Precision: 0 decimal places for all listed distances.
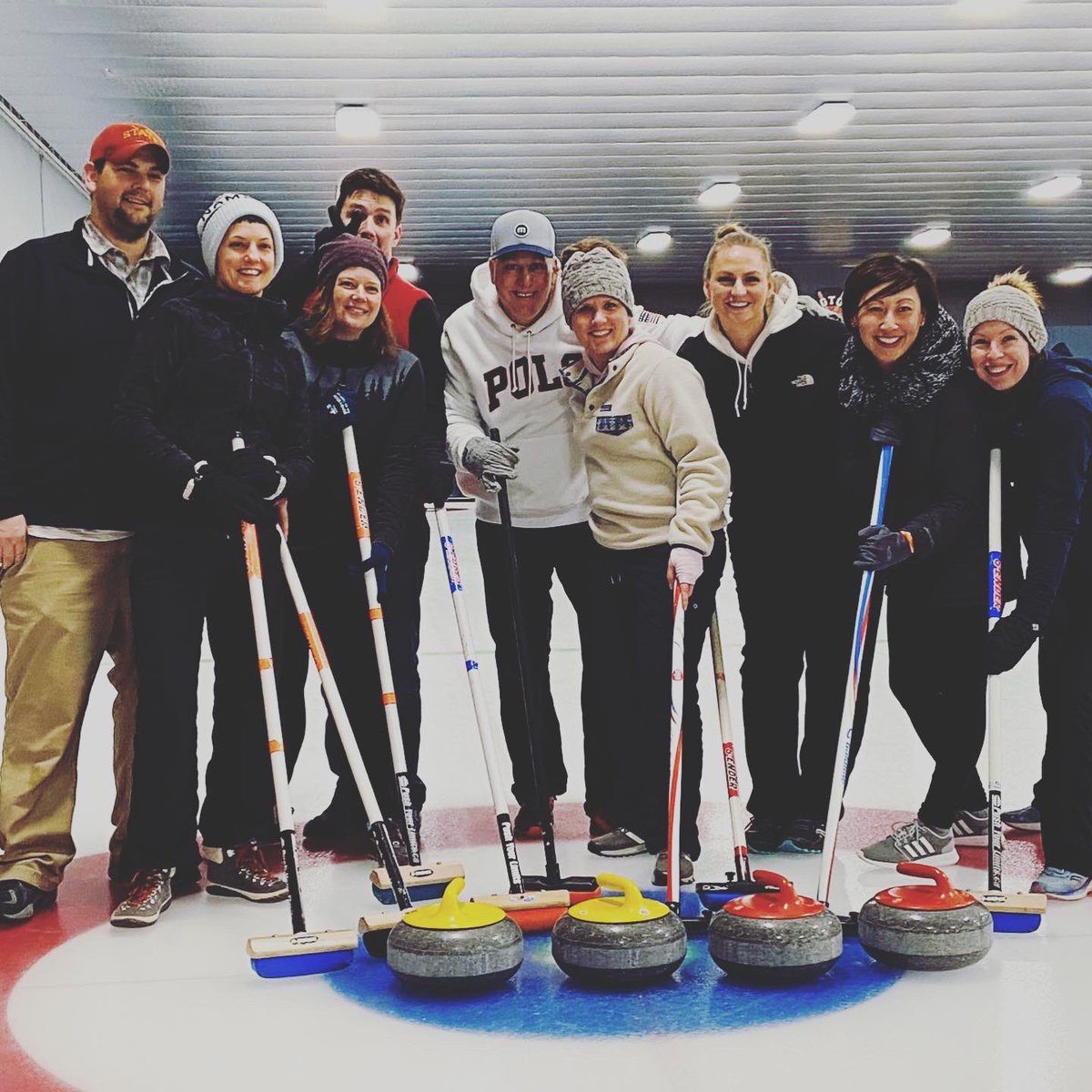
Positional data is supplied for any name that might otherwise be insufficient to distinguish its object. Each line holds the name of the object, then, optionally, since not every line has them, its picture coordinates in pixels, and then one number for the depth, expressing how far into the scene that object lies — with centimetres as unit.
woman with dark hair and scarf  323
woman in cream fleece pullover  327
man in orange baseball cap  310
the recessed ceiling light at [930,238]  1251
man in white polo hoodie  358
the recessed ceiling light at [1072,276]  1460
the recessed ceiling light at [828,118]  855
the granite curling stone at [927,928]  252
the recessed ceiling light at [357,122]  836
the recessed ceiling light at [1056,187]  1088
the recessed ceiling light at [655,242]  1212
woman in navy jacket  299
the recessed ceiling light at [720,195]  1055
